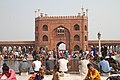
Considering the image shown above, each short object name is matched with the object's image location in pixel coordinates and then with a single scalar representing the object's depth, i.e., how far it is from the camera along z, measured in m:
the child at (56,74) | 7.47
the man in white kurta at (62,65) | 11.60
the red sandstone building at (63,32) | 46.69
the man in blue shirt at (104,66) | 11.50
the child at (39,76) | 6.68
